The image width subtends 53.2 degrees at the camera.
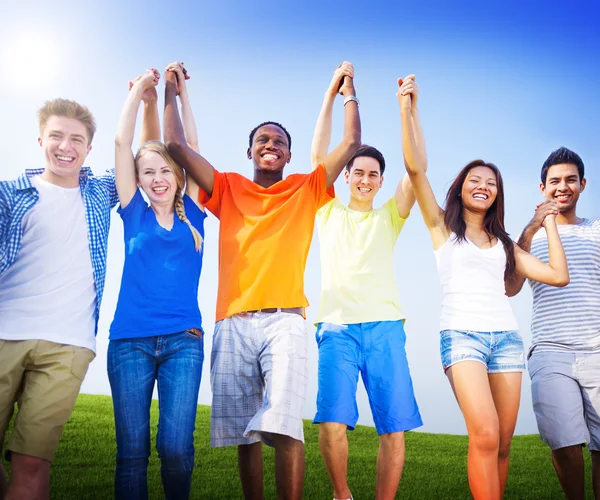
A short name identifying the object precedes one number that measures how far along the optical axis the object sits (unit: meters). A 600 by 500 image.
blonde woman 4.03
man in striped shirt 5.13
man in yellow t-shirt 5.00
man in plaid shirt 3.91
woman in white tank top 4.46
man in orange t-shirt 4.21
